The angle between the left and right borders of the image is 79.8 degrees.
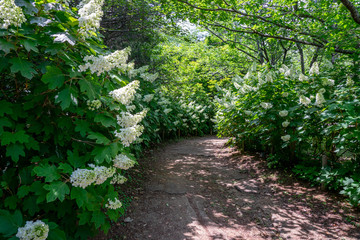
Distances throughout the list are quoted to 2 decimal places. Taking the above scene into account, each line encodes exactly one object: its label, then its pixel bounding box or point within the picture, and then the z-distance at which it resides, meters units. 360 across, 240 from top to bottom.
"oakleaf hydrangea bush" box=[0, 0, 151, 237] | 1.63
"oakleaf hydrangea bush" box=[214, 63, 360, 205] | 3.50
